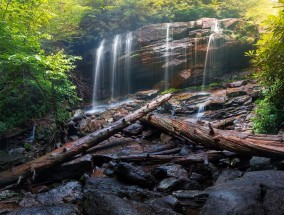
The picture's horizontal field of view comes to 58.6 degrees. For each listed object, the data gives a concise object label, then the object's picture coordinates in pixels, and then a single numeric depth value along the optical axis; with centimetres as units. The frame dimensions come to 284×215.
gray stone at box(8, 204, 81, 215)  413
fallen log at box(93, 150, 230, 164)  595
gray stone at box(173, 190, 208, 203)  438
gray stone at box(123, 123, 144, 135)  925
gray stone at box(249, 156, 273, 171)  494
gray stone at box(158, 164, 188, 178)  561
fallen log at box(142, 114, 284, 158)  495
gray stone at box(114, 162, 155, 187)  529
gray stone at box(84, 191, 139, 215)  377
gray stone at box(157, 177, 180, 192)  506
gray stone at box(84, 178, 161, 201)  488
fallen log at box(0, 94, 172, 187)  616
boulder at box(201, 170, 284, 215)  331
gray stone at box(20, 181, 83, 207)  509
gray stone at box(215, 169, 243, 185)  498
